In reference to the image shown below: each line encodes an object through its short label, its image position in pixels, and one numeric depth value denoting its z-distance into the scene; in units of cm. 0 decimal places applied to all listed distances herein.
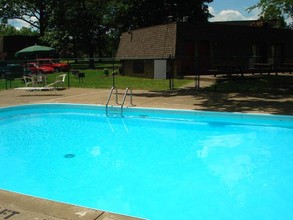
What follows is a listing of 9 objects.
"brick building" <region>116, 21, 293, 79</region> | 2694
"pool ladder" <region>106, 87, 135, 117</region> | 1373
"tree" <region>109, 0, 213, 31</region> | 4066
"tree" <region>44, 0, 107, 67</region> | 4412
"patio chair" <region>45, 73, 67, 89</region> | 2200
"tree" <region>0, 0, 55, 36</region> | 5906
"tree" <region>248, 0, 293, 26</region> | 2169
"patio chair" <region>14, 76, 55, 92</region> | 1941
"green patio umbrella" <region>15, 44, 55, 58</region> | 3057
